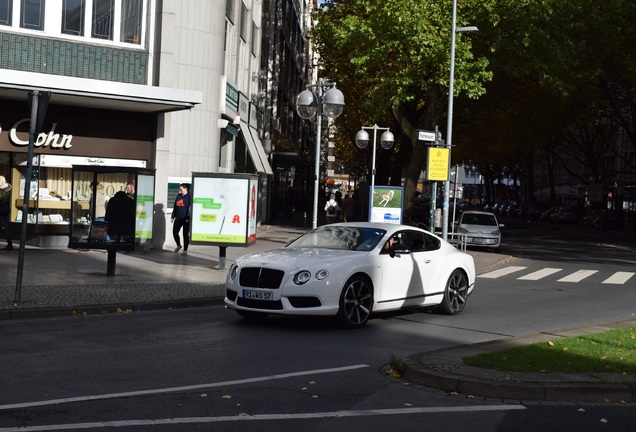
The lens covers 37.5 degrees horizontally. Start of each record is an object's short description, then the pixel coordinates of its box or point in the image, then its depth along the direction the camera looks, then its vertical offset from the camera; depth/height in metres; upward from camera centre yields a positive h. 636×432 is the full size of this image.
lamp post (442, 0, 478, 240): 30.84 +4.52
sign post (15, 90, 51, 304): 12.69 +0.85
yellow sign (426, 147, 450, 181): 26.91 +1.13
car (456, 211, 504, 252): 33.09 -0.94
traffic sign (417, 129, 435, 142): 24.69 +1.76
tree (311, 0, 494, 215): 34.28 +5.57
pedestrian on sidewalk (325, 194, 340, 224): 36.56 -0.47
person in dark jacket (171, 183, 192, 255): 23.45 -0.50
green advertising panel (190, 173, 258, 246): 19.52 -0.35
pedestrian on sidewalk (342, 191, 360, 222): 34.91 -0.42
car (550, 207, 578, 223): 77.31 -0.62
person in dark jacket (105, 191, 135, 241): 17.44 -0.57
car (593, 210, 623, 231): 65.00 -0.71
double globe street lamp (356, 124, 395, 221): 39.44 +2.56
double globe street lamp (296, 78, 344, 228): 20.38 +2.04
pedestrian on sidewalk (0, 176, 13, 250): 20.86 -0.69
